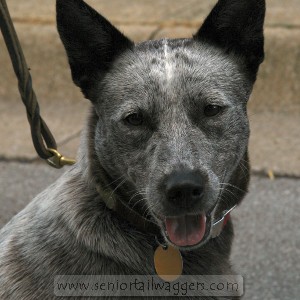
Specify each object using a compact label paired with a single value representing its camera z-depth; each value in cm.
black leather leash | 351
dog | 289
